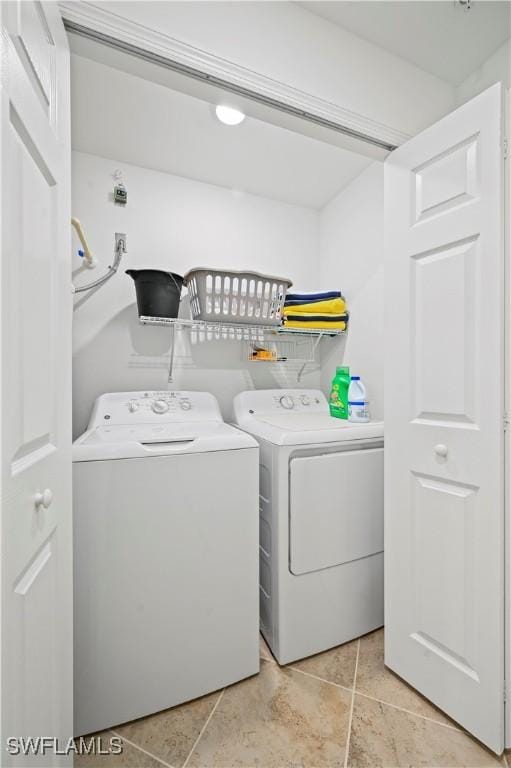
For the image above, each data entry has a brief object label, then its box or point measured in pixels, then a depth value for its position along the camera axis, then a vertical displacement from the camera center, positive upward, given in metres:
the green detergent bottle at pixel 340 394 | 1.90 -0.08
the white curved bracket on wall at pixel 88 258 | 1.48 +0.58
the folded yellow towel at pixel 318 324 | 2.06 +0.35
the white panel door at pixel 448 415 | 1.04 -0.12
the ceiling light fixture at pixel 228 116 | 1.58 +1.27
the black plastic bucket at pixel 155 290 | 1.71 +0.47
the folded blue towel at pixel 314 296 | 2.11 +0.53
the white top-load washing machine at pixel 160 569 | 1.12 -0.69
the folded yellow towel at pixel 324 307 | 2.09 +0.46
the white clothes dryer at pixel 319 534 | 1.41 -0.69
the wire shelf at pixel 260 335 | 1.84 +0.30
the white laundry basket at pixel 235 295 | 1.75 +0.46
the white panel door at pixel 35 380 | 0.57 +0.00
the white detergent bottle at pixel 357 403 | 1.76 -0.12
